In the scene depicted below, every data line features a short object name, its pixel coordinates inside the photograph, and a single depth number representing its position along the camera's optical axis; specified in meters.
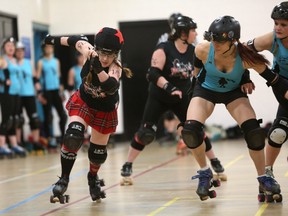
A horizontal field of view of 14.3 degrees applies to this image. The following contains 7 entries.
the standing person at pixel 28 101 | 19.22
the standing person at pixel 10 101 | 18.25
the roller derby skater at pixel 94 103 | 8.41
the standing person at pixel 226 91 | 8.23
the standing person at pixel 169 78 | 11.38
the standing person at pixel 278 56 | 8.39
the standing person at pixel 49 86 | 20.61
